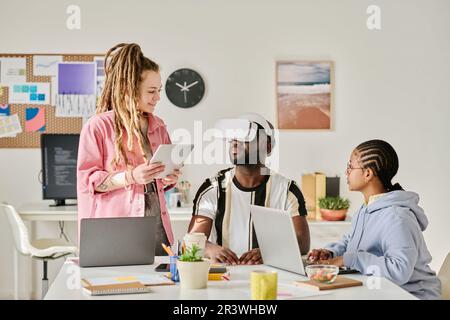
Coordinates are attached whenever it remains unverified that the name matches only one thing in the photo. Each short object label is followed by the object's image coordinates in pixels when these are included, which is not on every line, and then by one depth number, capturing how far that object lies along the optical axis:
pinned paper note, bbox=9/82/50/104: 4.72
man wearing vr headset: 2.66
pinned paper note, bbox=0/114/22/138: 4.72
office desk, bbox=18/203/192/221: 4.29
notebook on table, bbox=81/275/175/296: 1.92
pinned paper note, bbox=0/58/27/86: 4.71
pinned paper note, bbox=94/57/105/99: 4.75
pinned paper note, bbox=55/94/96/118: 4.75
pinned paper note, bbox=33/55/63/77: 4.71
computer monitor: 4.57
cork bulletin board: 4.71
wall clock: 4.74
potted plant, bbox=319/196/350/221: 4.44
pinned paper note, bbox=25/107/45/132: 4.73
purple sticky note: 4.73
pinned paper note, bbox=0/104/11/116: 4.71
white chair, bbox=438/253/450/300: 2.59
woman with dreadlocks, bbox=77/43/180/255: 2.71
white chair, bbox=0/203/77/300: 4.08
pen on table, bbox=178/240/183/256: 2.26
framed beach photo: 4.77
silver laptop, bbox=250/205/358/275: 2.11
